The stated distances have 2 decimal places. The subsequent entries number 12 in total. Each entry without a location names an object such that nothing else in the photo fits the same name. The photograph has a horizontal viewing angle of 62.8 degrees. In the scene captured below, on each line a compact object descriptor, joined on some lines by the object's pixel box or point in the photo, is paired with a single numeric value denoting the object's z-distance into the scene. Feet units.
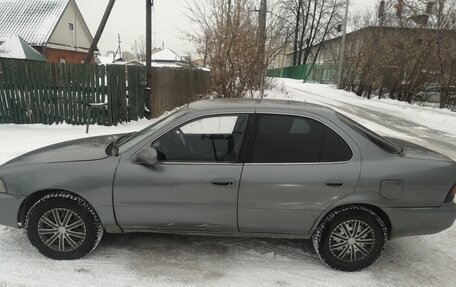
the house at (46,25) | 95.96
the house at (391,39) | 65.77
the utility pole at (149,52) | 37.06
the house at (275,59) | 47.46
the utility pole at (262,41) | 42.68
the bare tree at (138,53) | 287.44
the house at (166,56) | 224.33
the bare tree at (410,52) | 63.36
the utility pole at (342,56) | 94.22
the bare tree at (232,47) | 39.37
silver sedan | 10.62
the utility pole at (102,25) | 41.57
